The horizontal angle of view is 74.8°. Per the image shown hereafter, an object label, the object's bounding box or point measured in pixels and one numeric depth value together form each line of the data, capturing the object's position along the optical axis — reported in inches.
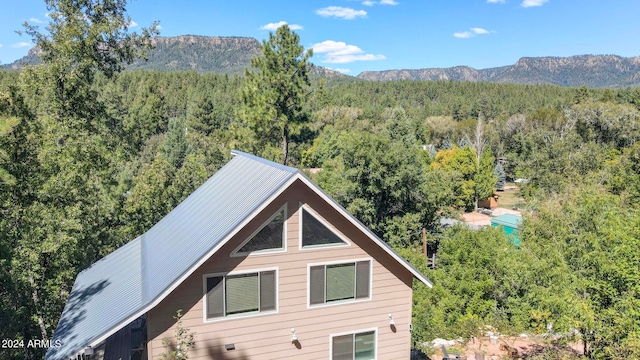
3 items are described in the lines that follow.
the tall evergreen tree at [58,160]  545.6
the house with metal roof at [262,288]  354.6
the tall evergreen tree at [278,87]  1095.0
